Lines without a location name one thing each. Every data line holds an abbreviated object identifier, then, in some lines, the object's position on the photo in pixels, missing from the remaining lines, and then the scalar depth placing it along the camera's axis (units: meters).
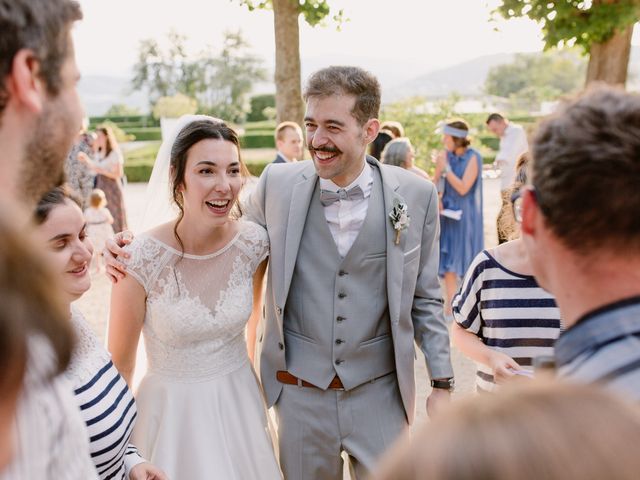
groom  2.76
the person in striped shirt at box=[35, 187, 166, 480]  1.84
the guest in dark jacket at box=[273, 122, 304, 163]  7.18
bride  2.74
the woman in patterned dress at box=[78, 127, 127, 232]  9.40
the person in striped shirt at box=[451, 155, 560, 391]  2.40
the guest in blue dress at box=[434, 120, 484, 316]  7.09
